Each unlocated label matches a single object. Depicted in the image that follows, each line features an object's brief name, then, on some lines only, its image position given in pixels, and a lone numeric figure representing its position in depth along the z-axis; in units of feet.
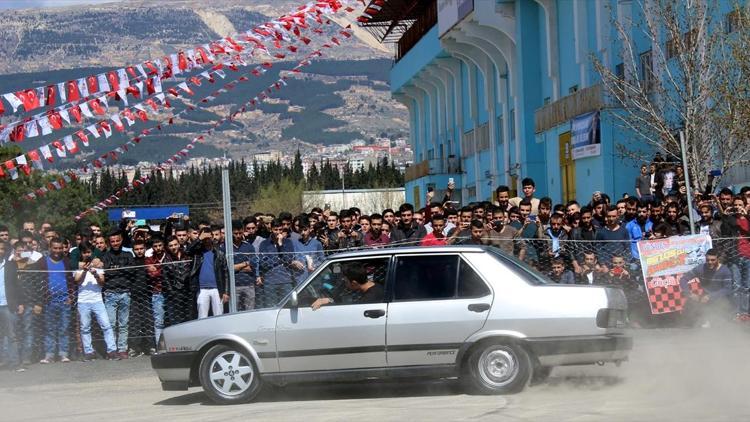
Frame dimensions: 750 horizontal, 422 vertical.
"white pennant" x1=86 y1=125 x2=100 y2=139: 71.26
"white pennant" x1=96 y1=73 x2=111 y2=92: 66.09
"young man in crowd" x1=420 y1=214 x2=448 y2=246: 53.31
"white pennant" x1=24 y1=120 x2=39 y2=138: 66.36
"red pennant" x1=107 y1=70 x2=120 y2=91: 66.80
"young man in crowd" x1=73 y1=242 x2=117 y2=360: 58.70
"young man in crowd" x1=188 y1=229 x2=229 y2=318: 57.41
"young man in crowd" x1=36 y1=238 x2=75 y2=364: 58.44
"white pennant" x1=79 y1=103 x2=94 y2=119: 67.31
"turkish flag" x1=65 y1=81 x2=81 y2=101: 65.77
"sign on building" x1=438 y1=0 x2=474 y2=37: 163.94
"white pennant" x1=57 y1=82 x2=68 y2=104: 65.21
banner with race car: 55.93
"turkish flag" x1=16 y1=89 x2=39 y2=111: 63.67
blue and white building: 120.06
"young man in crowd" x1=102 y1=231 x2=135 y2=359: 59.36
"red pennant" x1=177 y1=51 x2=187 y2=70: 69.46
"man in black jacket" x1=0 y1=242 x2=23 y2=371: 57.26
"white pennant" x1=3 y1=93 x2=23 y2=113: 62.80
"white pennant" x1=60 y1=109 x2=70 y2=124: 66.41
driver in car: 40.57
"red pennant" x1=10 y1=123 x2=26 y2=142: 66.33
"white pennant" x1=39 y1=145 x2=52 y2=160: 71.66
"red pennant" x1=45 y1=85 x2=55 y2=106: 64.70
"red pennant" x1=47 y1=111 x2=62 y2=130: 66.44
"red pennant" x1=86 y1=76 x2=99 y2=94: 65.67
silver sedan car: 38.91
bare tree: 78.48
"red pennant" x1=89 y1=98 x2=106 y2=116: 67.97
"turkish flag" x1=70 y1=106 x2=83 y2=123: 66.37
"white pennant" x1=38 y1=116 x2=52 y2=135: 65.82
